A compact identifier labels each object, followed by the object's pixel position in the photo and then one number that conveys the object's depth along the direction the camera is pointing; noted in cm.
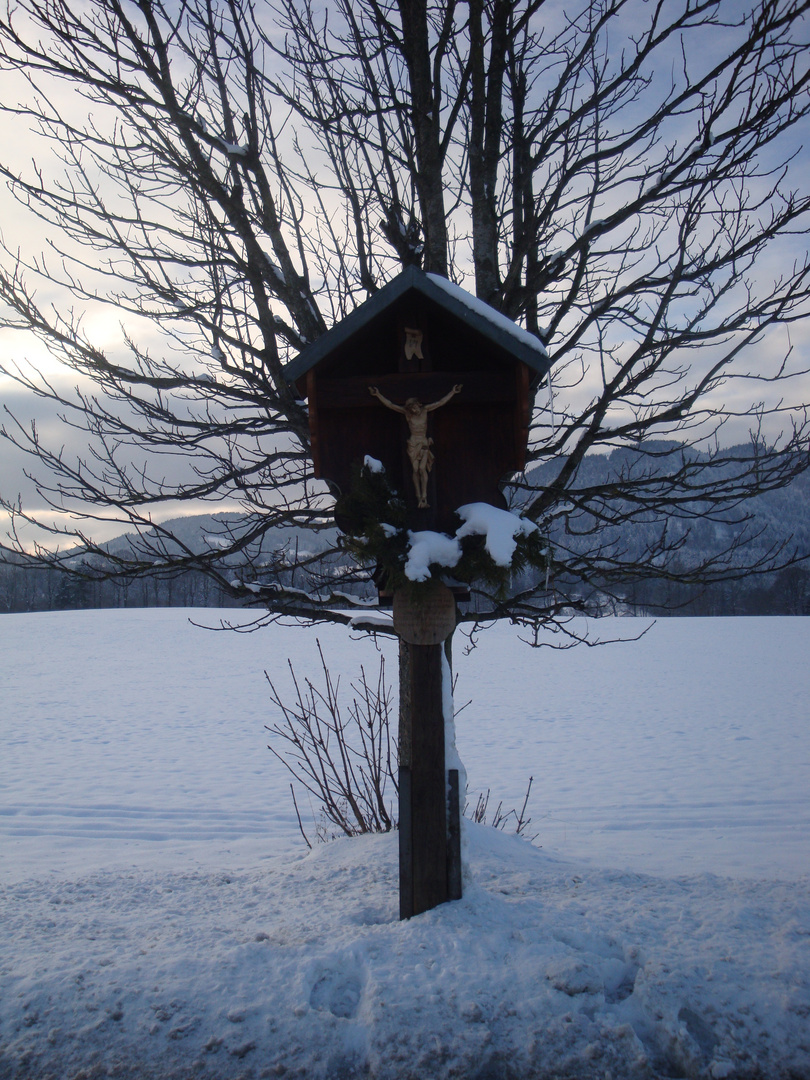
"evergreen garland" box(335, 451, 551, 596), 275
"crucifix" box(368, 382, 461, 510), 286
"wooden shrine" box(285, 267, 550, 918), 286
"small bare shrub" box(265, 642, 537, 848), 501
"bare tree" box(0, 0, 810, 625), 396
